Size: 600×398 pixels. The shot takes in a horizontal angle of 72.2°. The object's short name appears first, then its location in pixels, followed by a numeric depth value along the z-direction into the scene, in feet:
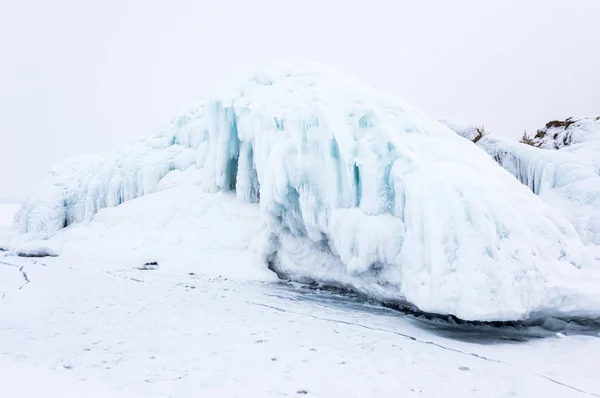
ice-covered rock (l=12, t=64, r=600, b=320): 19.58
